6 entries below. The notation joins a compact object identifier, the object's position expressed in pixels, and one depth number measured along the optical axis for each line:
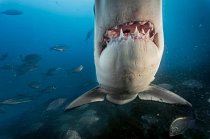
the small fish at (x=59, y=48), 6.19
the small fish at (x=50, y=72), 7.25
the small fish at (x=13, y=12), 7.40
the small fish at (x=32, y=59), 7.50
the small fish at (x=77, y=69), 6.69
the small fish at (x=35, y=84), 7.70
